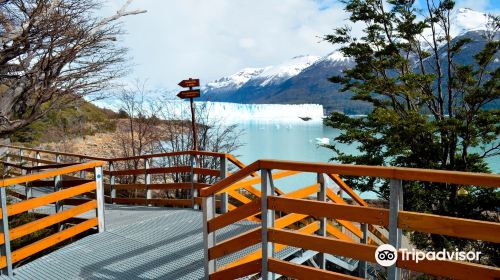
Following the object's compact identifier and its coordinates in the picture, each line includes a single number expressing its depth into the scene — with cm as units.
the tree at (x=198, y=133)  1360
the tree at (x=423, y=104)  1055
